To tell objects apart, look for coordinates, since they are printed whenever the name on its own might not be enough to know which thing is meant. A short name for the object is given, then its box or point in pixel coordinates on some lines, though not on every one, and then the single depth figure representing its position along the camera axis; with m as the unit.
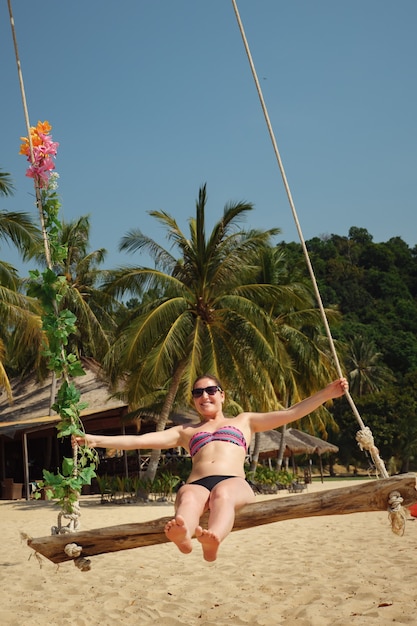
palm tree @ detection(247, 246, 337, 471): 20.12
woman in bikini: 3.22
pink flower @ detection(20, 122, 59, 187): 4.41
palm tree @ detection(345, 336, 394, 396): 43.19
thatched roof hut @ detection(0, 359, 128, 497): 18.75
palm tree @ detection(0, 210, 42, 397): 15.65
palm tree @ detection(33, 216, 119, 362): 24.23
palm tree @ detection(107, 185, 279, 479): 16.38
